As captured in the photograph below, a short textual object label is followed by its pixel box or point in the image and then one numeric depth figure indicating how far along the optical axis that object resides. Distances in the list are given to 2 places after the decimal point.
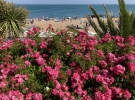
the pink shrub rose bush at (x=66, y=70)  2.87
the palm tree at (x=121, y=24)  6.29
